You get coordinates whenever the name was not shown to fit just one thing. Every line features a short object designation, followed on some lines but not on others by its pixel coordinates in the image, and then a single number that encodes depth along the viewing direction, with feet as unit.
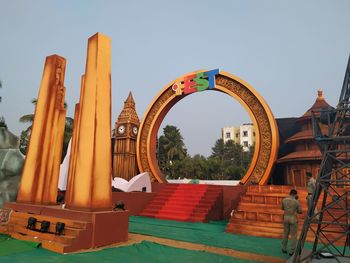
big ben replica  58.65
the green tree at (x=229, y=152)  172.31
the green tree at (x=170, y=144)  133.39
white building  225.76
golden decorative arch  43.88
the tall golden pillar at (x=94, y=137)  22.09
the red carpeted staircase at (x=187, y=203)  37.60
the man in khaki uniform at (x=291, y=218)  19.84
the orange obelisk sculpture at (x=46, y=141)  27.94
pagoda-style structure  45.03
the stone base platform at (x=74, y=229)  19.75
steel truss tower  14.89
